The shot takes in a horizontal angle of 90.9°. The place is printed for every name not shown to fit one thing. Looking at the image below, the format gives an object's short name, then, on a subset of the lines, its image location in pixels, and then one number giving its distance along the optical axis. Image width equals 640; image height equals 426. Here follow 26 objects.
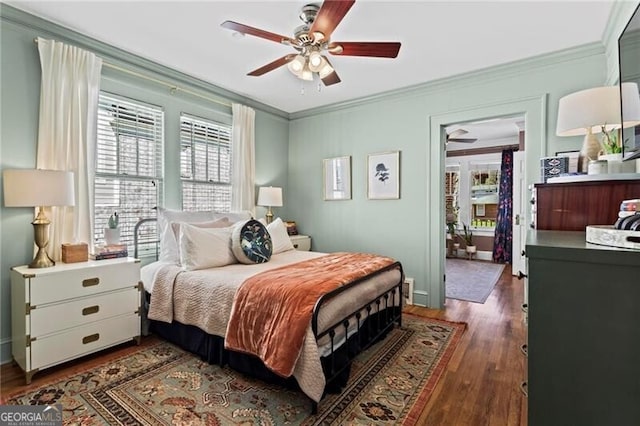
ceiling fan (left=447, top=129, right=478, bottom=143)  5.91
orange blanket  1.83
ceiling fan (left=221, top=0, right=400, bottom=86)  2.03
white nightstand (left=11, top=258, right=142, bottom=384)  2.16
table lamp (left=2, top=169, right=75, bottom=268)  2.20
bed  1.87
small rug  4.37
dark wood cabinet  1.63
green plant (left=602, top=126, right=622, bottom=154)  1.85
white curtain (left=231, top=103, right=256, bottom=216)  4.17
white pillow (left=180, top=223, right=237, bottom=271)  2.71
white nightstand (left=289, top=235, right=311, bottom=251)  4.53
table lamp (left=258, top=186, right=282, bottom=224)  4.32
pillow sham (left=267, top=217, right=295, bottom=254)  3.61
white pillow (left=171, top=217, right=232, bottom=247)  3.04
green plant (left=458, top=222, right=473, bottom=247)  7.27
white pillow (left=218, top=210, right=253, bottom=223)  3.62
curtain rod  2.98
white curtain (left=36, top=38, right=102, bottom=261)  2.54
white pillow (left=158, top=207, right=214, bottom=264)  2.98
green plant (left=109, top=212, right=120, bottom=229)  2.96
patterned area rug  1.81
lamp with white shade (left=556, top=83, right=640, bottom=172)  1.90
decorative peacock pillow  2.95
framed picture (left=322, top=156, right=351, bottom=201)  4.51
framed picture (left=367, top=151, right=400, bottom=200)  4.07
